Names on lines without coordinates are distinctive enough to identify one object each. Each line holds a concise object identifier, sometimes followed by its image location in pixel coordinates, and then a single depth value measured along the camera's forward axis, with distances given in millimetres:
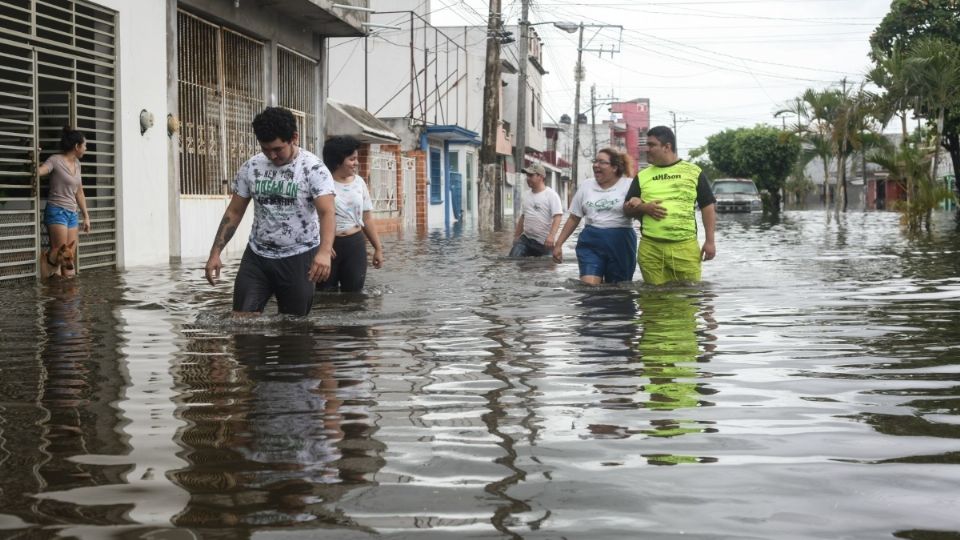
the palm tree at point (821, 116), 43750
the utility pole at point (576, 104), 63269
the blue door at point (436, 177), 46156
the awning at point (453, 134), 43041
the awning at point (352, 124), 29688
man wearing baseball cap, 16062
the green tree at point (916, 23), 51875
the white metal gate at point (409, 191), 40250
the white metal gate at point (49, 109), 13398
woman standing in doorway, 13477
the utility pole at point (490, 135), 32406
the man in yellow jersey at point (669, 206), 10883
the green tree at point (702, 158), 137450
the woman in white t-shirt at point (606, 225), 11617
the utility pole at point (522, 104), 36844
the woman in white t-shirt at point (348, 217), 10758
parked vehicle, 48656
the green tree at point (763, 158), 82500
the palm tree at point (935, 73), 34094
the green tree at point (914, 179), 26328
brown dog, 13742
